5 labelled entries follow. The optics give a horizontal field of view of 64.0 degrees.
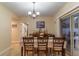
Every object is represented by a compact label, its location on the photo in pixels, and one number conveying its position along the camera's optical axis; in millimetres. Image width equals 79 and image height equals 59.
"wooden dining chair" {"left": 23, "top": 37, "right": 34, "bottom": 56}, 2396
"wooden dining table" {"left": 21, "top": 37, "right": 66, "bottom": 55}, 2416
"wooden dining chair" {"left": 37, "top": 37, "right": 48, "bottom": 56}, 2361
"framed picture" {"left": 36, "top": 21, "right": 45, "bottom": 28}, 4914
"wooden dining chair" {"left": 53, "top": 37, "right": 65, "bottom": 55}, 2358
